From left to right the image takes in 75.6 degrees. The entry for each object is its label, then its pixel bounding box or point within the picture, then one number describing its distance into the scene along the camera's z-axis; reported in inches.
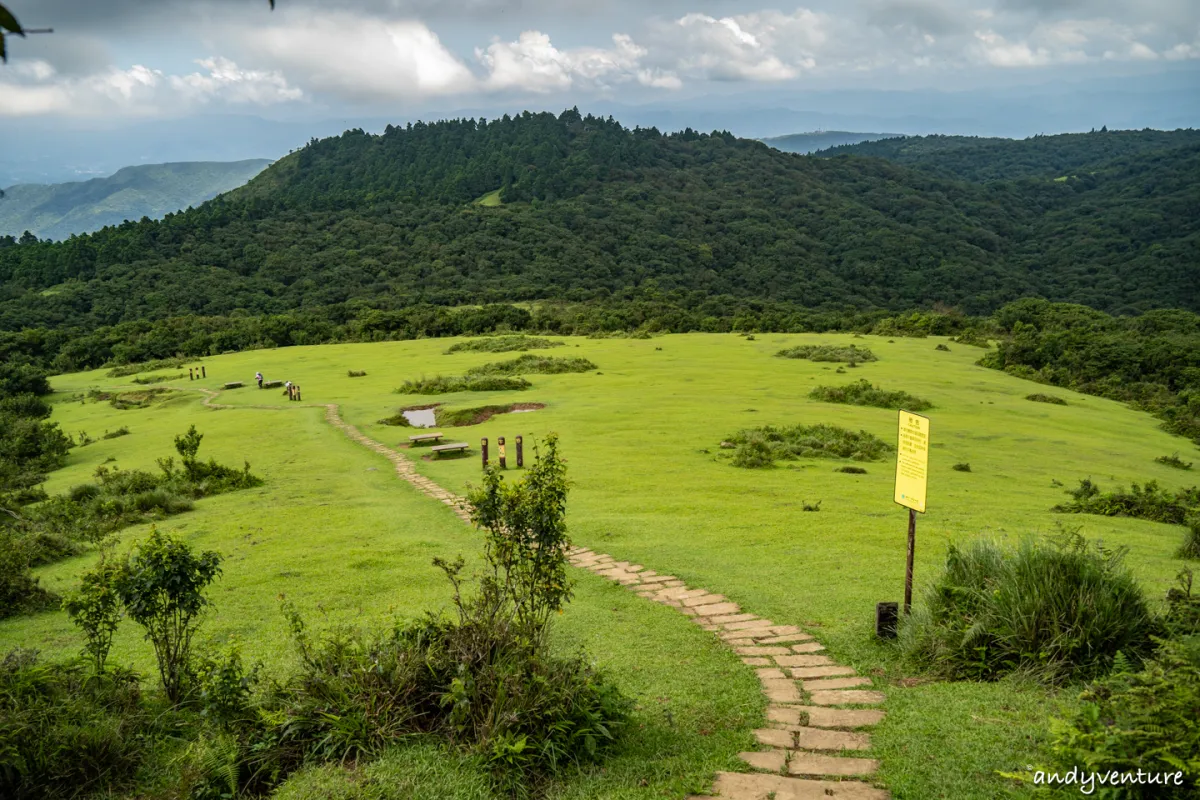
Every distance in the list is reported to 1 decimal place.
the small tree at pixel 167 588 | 301.6
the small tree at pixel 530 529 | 292.8
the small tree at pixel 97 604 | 301.0
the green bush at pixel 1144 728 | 183.2
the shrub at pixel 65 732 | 239.0
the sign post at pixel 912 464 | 353.1
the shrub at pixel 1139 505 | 713.0
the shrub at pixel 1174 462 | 1080.8
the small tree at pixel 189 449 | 896.9
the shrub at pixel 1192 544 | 530.3
